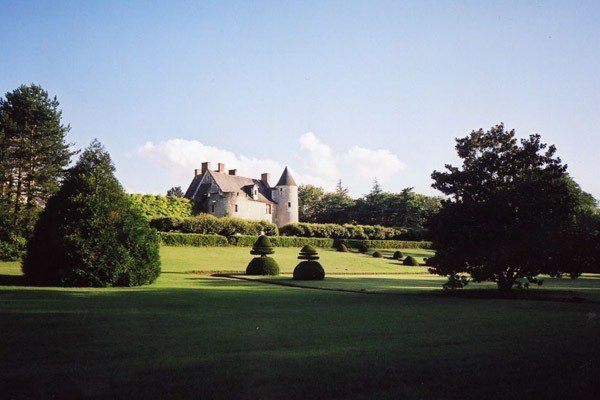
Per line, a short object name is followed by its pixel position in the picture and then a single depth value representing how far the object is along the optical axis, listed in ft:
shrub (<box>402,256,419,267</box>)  144.41
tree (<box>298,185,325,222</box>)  315.37
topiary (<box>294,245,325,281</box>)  88.07
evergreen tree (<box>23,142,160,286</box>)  58.23
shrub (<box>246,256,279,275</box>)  98.12
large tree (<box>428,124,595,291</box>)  55.77
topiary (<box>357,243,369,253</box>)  179.52
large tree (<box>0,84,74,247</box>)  136.46
